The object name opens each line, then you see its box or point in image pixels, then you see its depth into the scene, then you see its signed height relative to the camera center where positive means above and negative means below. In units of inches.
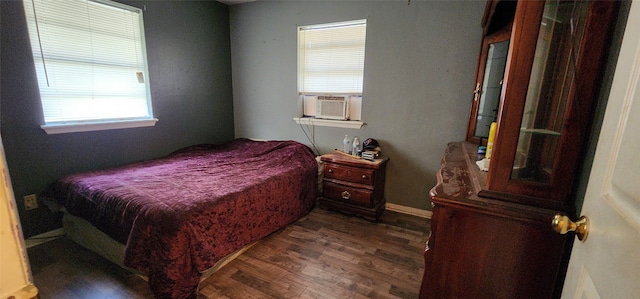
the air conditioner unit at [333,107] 115.9 -3.1
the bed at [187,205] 61.0 -29.7
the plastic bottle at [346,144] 115.3 -18.6
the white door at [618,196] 18.9 -7.0
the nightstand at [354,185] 101.9 -33.0
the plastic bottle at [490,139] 54.9 -7.0
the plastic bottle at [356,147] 110.6 -19.1
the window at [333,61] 111.3 +17.3
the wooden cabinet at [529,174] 33.7 -9.5
